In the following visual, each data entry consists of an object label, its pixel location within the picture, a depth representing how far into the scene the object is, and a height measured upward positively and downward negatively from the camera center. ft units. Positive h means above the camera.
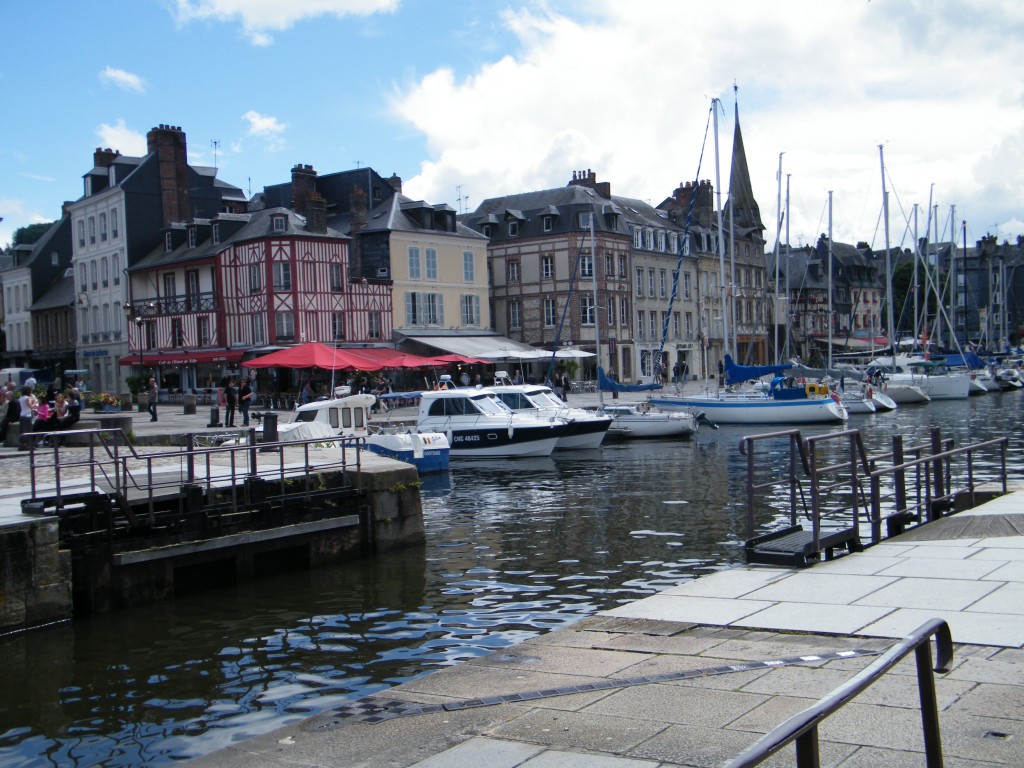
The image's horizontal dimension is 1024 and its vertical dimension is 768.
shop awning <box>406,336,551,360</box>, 180.55 +6.22
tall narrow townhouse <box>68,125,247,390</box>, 197.88 +33.82
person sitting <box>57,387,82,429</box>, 74.74 -1.26
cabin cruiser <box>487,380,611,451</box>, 109.81 -3.77
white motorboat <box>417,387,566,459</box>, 104.68 -4.30
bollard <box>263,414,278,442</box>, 78.34 -2.71
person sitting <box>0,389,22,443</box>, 81.92 -1.19
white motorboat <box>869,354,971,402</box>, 185.47 -3.14
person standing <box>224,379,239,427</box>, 117.50 -1.21
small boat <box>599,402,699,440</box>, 121.49 -5.67
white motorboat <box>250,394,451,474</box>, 88.94 -3.77
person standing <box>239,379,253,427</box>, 117.50 -0.88
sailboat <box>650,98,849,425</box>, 136.56 -4.29
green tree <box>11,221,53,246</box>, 327.47 +51.42
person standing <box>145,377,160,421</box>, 128.36 -0.42
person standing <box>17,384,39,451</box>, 76.33 -0.54
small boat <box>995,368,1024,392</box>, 216.74 -3.70
